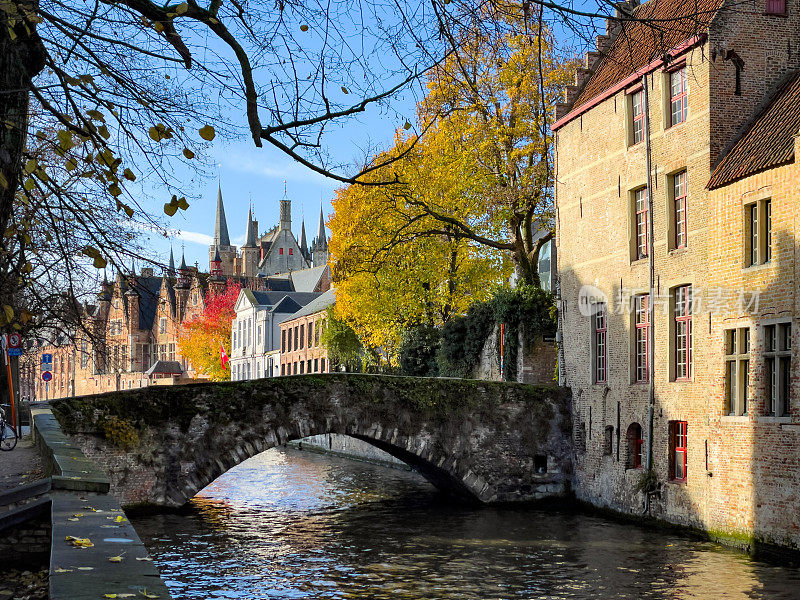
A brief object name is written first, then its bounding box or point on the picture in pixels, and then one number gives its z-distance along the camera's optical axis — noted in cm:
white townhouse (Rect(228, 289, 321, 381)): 5956
